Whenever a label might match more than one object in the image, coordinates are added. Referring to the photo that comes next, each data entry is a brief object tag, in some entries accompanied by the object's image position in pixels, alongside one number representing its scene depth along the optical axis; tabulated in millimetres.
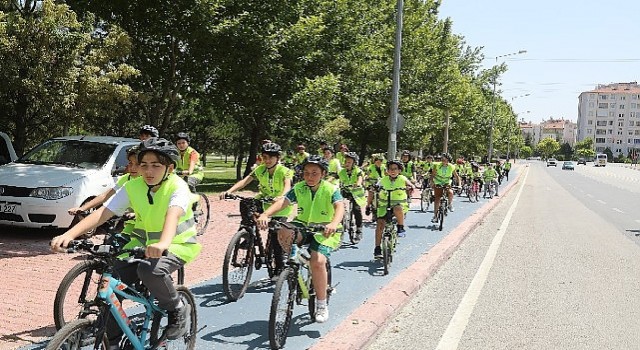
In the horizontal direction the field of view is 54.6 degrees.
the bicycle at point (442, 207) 14336
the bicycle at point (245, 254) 6746
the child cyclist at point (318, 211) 5703
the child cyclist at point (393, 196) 9448
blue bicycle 3438
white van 121250
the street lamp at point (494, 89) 47775
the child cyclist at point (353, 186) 11922
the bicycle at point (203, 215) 11672
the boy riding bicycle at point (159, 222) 3818
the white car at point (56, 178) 9227
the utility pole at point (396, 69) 16859
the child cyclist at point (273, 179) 7285
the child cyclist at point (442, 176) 15539
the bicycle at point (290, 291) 5043
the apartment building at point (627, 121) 195375
